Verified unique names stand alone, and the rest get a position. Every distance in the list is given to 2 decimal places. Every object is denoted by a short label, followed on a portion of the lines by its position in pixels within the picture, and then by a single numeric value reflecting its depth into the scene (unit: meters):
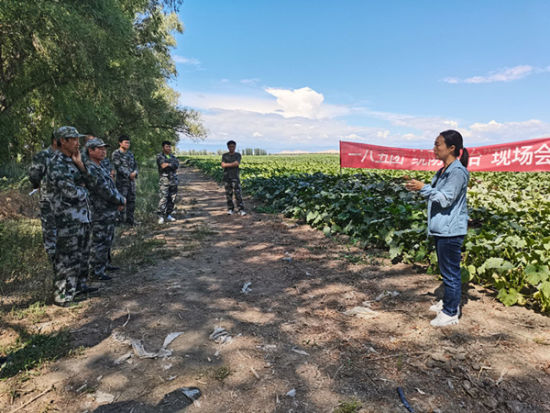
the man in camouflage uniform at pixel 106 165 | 4.67
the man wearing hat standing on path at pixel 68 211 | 3.89
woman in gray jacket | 3.21
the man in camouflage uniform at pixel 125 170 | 7.62
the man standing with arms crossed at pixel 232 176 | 9.12
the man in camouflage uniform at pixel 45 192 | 4.14
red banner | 9.12
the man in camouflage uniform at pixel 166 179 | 8.52
